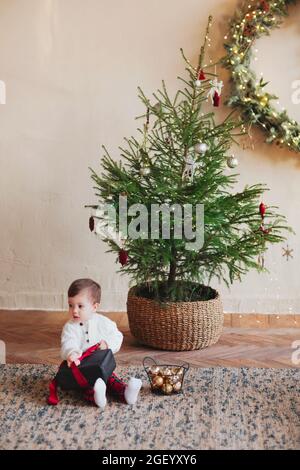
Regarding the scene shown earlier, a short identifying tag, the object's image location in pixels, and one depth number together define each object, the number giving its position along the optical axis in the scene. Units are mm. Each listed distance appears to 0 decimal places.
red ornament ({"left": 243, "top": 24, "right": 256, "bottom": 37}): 3619
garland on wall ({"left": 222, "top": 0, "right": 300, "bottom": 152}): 3607
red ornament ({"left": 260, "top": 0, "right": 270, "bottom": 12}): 3582
